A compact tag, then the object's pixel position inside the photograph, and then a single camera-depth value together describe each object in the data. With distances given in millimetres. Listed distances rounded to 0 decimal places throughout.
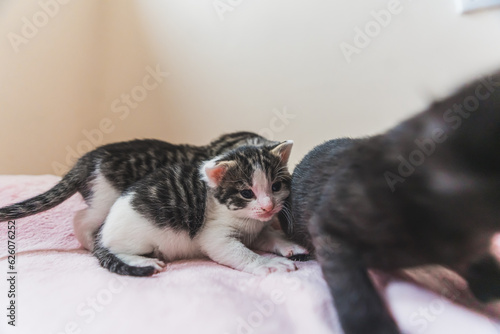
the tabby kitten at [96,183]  324
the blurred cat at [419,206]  212
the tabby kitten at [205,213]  305
